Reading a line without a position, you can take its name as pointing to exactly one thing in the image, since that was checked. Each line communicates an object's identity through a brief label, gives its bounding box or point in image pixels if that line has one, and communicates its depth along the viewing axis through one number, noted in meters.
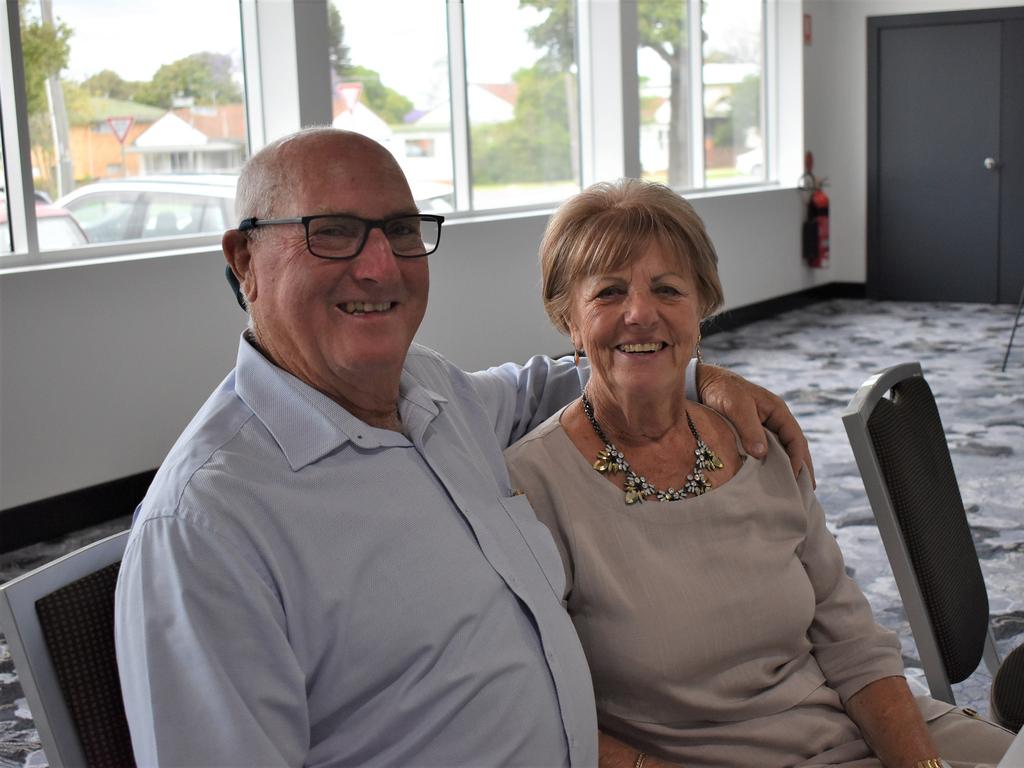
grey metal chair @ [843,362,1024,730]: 1.64
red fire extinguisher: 10.20
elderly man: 1.03
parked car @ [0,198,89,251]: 4.49
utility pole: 4.58
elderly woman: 1.47
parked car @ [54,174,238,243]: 4.75
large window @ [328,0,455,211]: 5.95
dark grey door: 9.70
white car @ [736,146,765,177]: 9.80
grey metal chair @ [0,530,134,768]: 0.98
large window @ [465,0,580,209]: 6.78
